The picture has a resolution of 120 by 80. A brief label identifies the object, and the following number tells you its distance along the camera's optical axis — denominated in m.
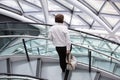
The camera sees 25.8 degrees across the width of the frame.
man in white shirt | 6.97
